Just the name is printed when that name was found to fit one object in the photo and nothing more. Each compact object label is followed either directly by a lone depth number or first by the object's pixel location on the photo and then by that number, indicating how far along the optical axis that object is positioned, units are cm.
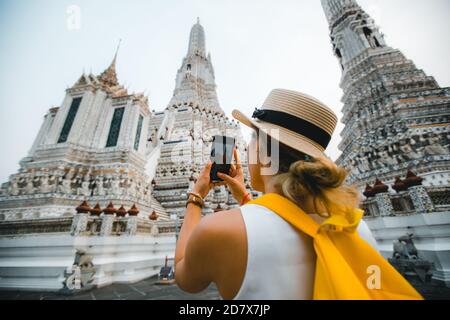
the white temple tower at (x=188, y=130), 1584
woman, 77
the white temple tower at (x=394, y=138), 514
